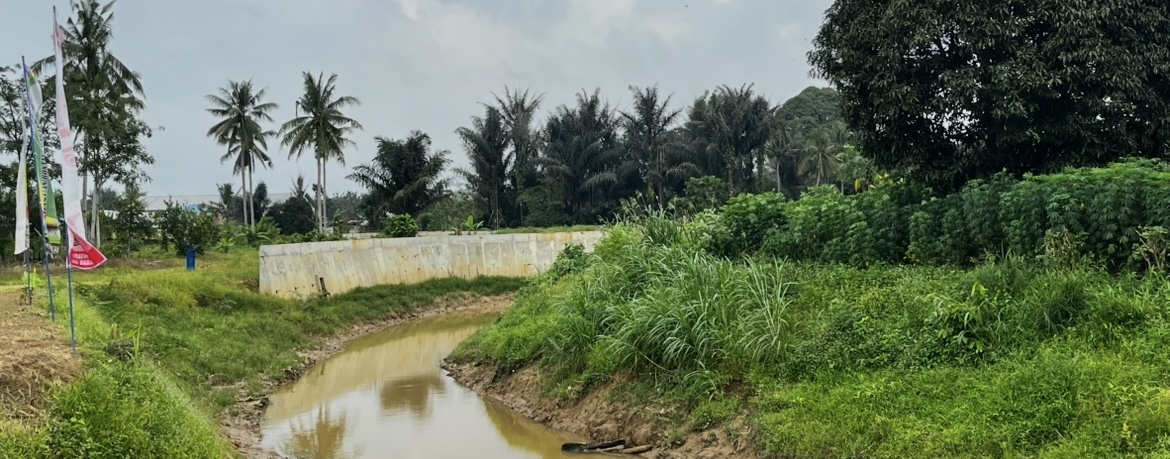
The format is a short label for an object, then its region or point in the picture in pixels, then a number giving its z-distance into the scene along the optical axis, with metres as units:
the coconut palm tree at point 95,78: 28.05
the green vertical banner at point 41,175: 8.48
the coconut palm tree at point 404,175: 41.31
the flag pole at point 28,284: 12.72
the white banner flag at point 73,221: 7.92
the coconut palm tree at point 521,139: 46.47
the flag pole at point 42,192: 8.49
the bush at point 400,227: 31.69
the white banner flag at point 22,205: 10.05
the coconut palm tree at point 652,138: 45.94
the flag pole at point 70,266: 7.96
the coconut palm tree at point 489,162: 45.75
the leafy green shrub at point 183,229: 28.48
